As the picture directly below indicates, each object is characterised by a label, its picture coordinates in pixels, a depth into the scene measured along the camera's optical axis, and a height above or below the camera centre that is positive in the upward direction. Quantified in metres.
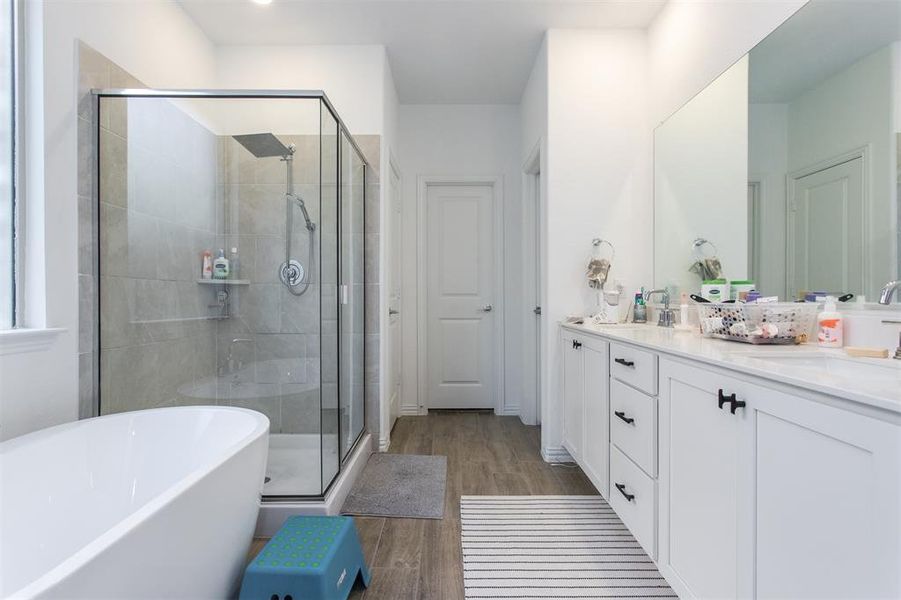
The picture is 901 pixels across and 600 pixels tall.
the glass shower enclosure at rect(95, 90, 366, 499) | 1.99 +0.15
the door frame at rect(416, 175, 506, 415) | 3.71 +0.17
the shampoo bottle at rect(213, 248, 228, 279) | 2.29 +0.15
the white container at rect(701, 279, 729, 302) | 1.91 +0.02
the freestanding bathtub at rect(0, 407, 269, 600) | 0.84 -0.55
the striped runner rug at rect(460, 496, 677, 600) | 1.54 -1.04
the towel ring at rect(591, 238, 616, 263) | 2.66 +0.29
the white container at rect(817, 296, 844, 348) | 1.35 -0.10
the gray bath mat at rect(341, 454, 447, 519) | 2.09 -1.04
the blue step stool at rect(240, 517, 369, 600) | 1.31 -0.84
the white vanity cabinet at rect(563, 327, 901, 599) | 0.69 -0.40
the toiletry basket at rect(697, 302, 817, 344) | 1.46 -0.09
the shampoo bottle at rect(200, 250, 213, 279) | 2.28 +0.16
